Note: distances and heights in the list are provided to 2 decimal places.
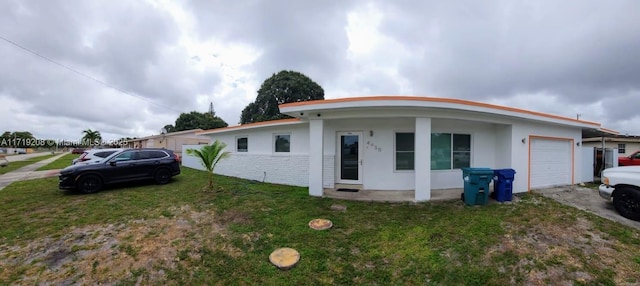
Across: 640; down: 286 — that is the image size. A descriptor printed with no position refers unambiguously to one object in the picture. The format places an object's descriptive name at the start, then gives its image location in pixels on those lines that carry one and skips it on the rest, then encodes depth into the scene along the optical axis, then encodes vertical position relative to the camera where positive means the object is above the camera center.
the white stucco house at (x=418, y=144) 7.10 +0.09
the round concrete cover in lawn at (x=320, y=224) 5.36 -1.76
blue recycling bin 7.01 -1.06
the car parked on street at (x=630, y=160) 12.52 -0.62
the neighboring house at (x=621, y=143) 16.94 +0.35
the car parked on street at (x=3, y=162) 18.59 -1.57
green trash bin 6.73 -1.06
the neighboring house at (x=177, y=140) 24.54 +0.39
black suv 8.49 -1.02
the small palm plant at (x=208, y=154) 8.98 -0.37
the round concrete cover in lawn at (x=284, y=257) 3.95 -1.90
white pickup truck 5.68 -1.00
